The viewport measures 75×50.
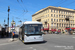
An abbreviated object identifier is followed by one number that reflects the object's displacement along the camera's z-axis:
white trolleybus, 6.13
